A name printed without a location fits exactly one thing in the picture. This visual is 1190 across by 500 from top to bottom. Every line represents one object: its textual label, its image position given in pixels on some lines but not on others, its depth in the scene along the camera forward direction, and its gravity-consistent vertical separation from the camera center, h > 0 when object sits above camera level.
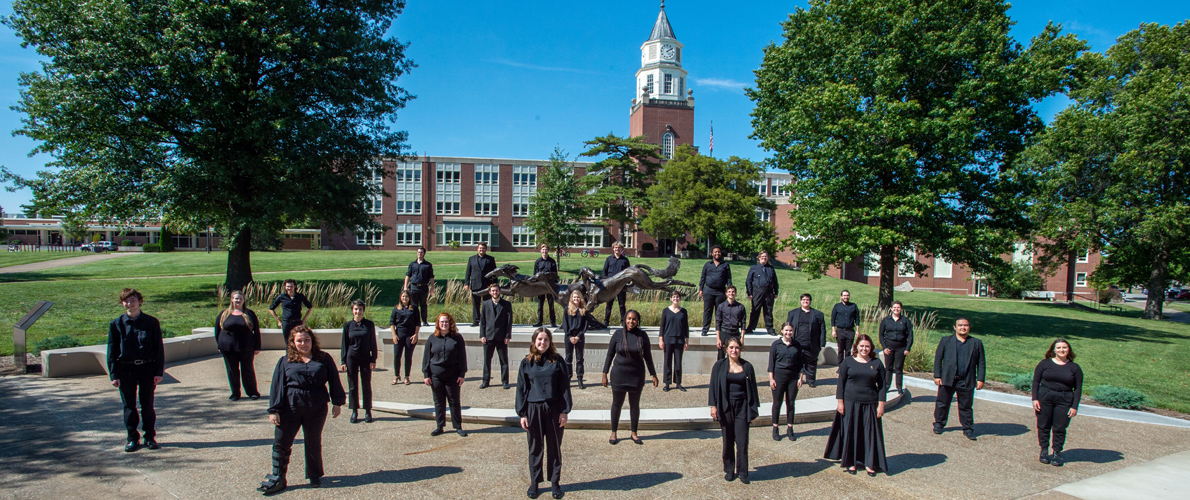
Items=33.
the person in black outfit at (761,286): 11.55 -0.85
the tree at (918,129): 17.31 +3.62
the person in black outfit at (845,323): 10.17 -1.39
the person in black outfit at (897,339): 9.45 -1.56
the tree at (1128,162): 24.22 +3.80
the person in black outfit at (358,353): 7.68 -1.51
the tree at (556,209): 27.56 +1.69
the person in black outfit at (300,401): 5.30 -1.51
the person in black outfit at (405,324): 9.23 -1.35
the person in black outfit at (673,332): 9.26 -1.44
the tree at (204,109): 16.47 +4.01
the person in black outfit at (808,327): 9.32 -1.35
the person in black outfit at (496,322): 9.16 -1.28
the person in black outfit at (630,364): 6.93 -1.48
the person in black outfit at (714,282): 11.27 -0.76
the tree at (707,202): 45.62 +3.48
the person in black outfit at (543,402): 5.56 -1.57
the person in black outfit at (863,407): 6.20 -1.79
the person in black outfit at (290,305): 9.99 -1.13
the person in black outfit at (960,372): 7.61 -1.70
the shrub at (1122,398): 9.80 -2.61
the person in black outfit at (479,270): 11.46 -0.56
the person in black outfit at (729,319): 9.55 -1.26
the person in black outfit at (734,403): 5.93 -1.66
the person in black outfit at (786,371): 7.35 -1.64
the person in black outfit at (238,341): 8.28 -1.47
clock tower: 65.25 +17.24
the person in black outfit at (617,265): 11.75 -0.45
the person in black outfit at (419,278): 11.42 -0.73
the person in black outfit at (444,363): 7.05 -1.51
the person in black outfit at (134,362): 6.35 -1.38
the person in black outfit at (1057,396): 6.70 -1.77
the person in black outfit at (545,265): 11.34 -0.45
